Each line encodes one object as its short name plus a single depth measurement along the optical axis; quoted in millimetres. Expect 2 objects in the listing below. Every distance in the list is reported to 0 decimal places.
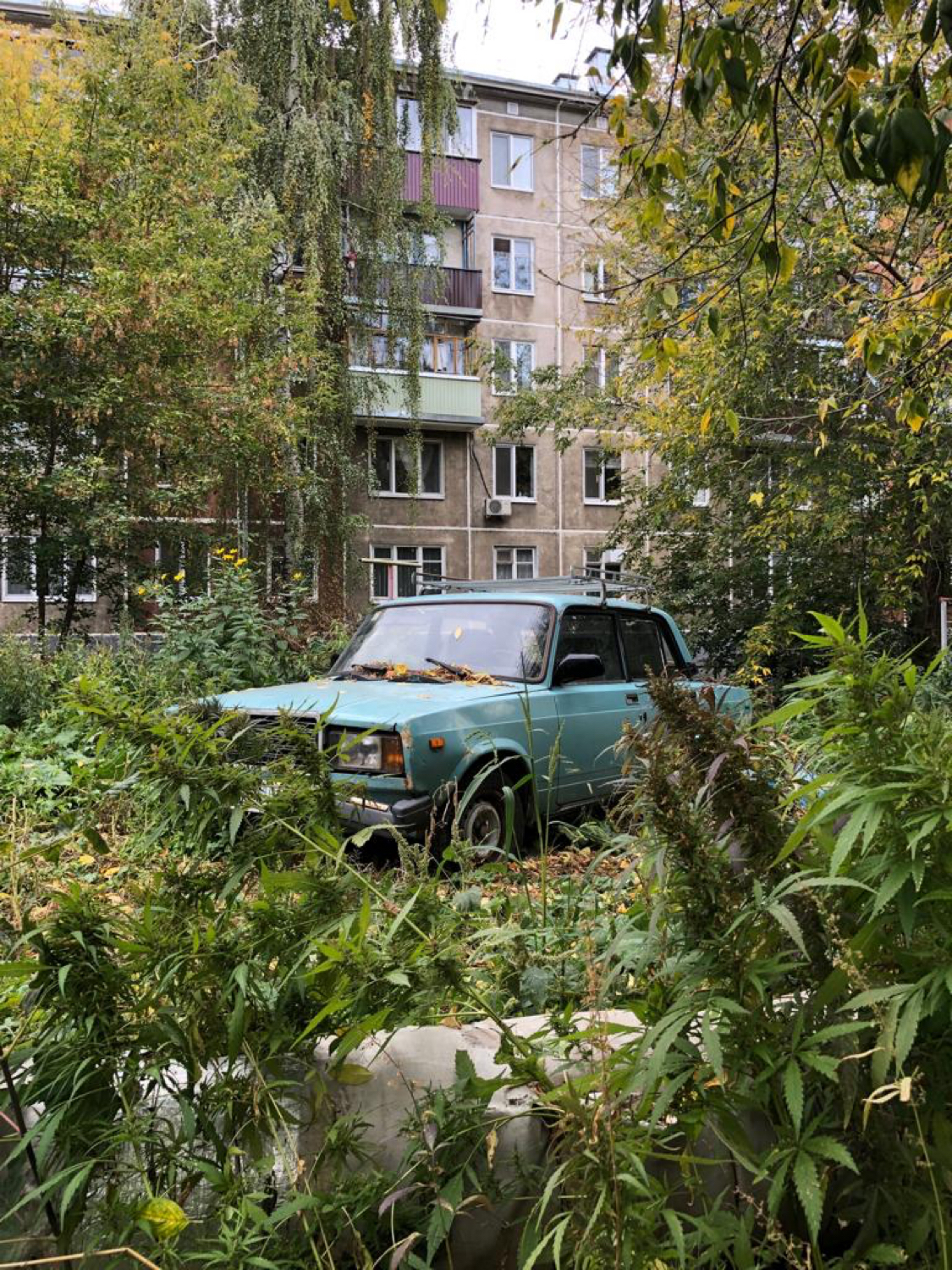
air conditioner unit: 30656
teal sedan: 5547
